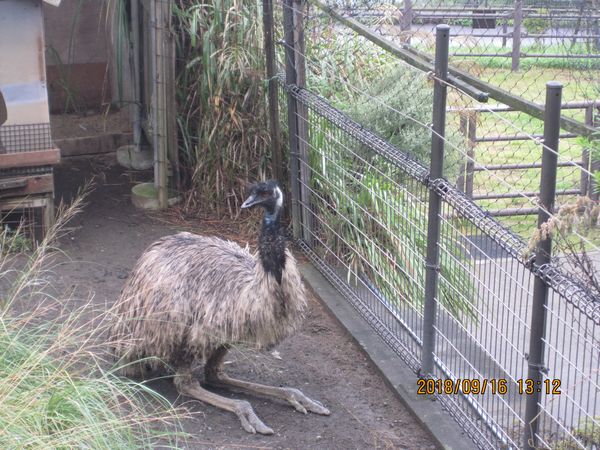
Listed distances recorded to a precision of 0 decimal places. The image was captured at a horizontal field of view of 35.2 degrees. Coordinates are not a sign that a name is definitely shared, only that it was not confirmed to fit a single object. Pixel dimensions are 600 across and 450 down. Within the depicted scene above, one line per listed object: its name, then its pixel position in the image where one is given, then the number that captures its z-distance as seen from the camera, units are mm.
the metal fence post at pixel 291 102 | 6172
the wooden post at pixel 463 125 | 5274
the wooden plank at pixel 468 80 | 3609
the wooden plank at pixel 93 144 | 8312
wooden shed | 6297
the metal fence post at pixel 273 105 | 6523
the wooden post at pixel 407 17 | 5188
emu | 4477
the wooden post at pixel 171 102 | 7016
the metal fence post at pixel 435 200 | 4270
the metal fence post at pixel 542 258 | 3383
